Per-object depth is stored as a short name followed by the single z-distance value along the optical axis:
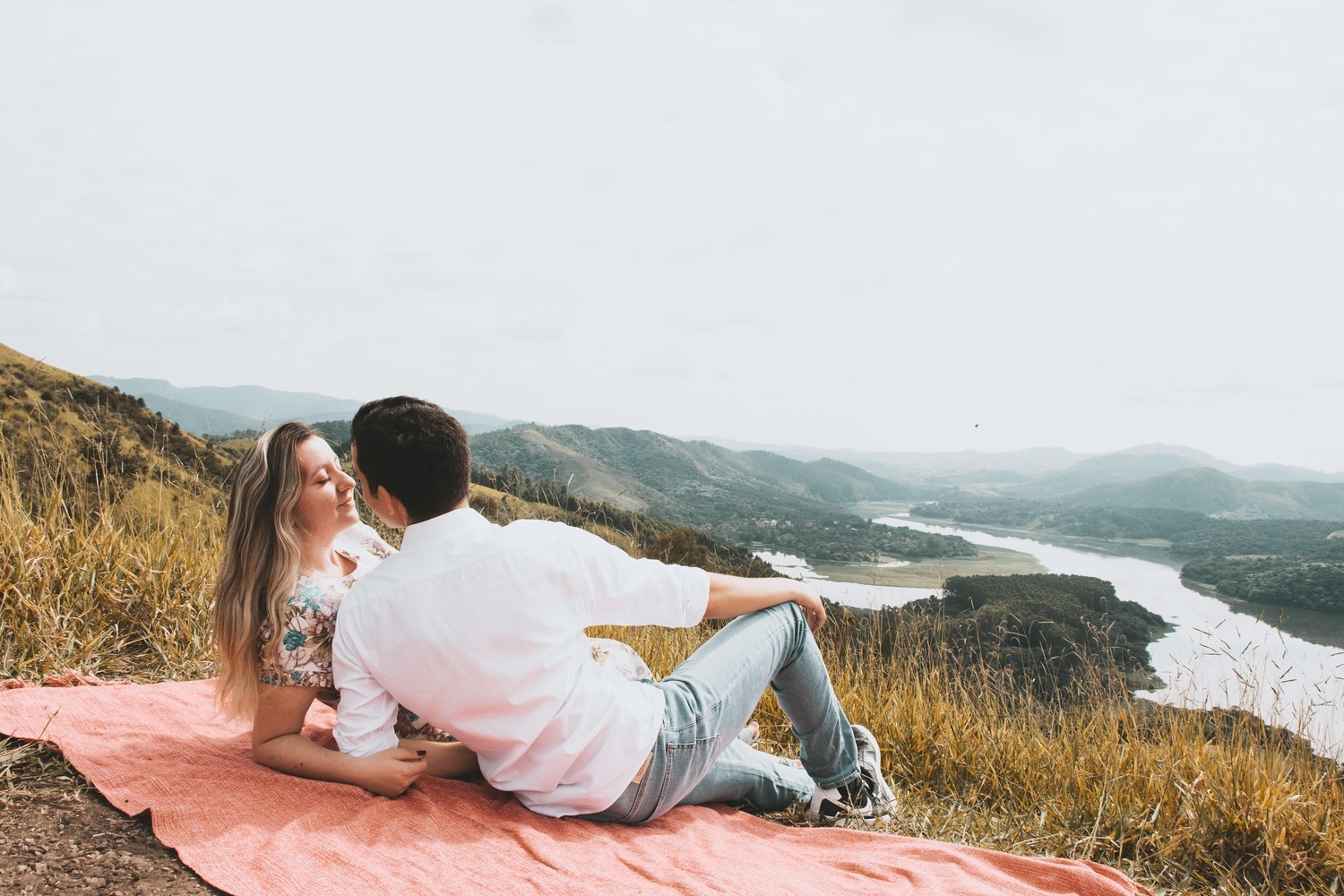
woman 1.87
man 1.64
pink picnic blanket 1.60
